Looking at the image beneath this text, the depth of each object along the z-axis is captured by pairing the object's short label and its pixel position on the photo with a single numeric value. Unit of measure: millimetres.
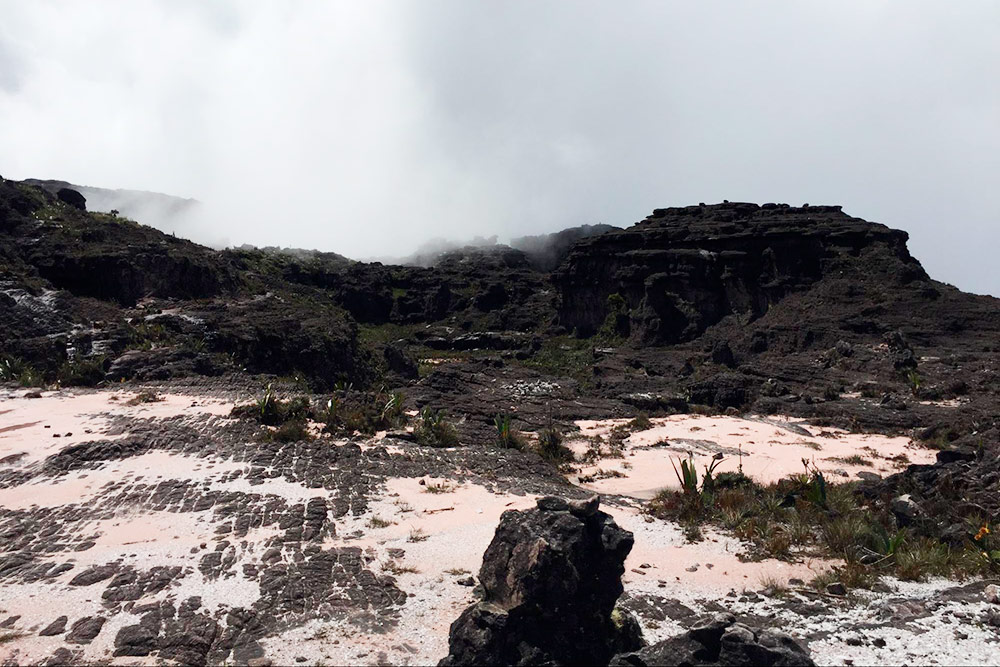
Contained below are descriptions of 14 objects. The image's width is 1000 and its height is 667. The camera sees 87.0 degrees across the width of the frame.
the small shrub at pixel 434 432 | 14633
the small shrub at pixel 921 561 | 7191
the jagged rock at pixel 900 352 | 27812
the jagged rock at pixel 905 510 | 8883
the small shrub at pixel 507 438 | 15531
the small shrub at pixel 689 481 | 10562
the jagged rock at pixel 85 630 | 5711
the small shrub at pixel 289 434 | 13062
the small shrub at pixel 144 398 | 15763
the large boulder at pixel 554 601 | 4723
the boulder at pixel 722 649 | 4109
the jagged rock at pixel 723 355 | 35812
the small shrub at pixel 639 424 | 20156
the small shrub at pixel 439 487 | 10812
